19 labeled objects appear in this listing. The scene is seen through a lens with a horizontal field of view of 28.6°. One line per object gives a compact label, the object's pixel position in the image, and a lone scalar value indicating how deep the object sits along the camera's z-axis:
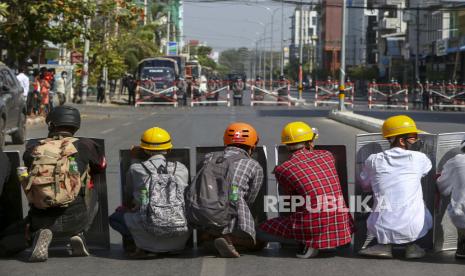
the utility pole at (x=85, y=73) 43.94
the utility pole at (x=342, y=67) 34.47
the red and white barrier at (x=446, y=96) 48.09
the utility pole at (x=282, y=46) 83.53
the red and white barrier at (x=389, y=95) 49.28
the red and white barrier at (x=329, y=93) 50.22
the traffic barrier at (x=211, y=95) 49.31
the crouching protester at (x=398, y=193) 7.37
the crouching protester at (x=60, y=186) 7.16
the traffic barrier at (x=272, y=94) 50.06
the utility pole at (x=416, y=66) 75.44
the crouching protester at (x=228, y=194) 7.23
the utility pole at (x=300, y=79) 56.29
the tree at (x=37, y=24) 28.33
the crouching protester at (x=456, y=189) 7.29
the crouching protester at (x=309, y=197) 7.36
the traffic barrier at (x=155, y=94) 48.61
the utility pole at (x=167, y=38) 98.93
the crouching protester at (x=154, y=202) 7.28
